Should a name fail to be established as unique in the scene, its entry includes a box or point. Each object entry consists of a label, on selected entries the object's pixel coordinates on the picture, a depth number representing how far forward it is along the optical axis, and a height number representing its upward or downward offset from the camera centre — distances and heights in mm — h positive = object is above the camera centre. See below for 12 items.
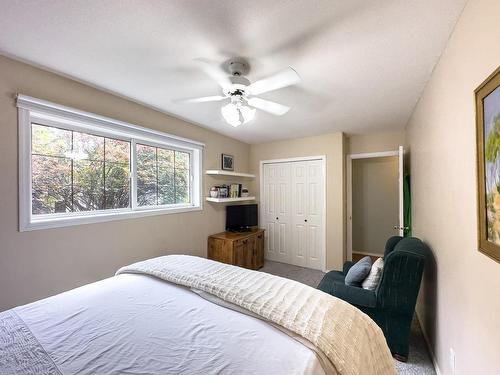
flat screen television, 3750 -484
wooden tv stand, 3223 -900
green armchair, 1674 -861
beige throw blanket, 960 -615
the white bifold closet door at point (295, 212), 3791 -413
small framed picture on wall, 3742 +475
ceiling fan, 1494 +724
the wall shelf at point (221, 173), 3365 +265
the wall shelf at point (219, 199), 3355 -157
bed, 856 -660
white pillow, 1896 -771
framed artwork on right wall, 840 +94
